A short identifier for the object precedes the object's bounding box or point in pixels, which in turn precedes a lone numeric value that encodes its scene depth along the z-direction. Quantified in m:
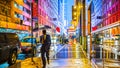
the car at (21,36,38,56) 11.22
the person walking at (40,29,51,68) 5.87
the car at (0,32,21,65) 6.70
